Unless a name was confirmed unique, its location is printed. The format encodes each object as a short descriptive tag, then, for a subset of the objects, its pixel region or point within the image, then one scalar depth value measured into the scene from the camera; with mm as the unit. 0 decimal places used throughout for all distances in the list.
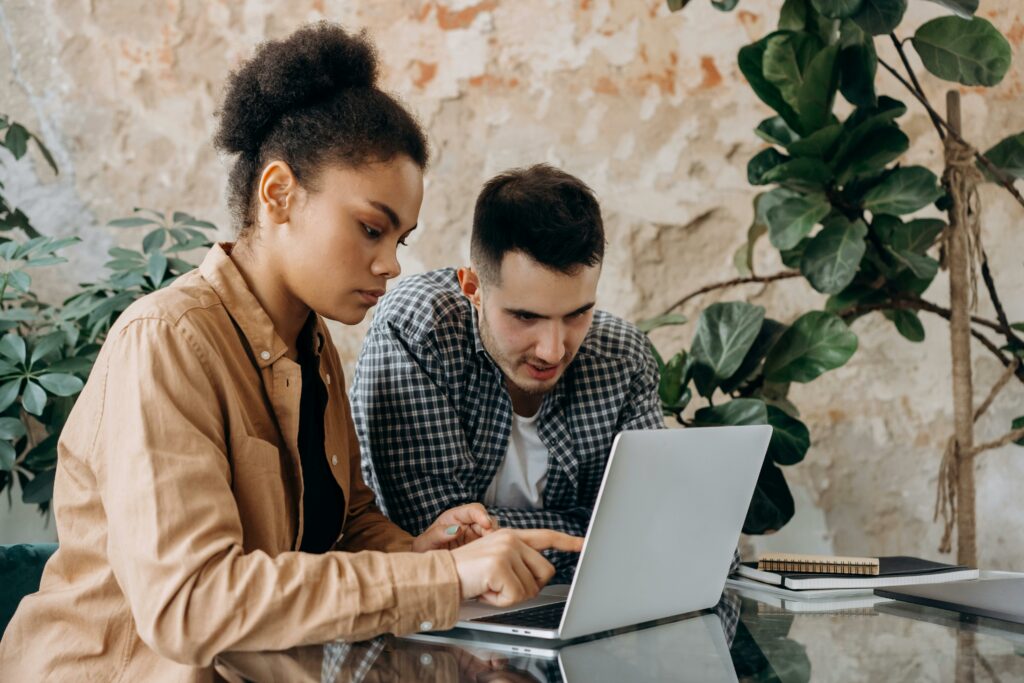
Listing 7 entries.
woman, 1094
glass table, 1082
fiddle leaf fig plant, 2273
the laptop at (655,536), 1167
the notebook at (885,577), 1565
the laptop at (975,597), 1360
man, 1753
